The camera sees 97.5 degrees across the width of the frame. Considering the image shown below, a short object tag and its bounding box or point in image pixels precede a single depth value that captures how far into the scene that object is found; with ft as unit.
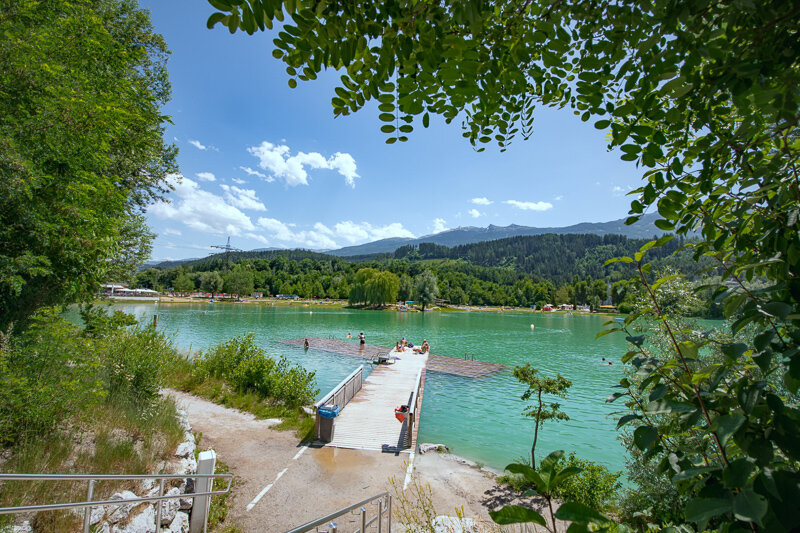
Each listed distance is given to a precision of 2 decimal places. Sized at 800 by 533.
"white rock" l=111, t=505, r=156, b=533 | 14.42
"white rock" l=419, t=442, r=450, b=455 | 34.92
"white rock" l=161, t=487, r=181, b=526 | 16.72
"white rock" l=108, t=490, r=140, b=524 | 14.15
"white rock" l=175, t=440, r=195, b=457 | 21.15
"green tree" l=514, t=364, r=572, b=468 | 30.14
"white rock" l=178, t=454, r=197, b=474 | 20.31
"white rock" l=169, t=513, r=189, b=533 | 17.09
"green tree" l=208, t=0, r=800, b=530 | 3.03
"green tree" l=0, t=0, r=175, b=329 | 15.65
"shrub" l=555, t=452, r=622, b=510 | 24.64
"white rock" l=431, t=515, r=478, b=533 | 17.57
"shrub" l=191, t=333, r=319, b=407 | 42.29
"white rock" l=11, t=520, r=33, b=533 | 11.91
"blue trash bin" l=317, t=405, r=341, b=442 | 31.99
